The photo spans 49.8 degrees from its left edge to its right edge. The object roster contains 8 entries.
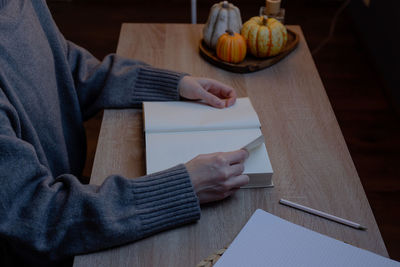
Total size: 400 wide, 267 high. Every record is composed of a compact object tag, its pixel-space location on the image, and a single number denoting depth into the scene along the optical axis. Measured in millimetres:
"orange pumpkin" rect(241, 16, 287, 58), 1258
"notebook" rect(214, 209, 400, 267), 720
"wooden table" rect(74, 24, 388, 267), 755
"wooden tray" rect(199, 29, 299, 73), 1242
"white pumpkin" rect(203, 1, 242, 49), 1286
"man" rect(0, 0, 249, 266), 729
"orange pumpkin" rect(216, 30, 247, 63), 1243
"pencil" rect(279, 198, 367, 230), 790
